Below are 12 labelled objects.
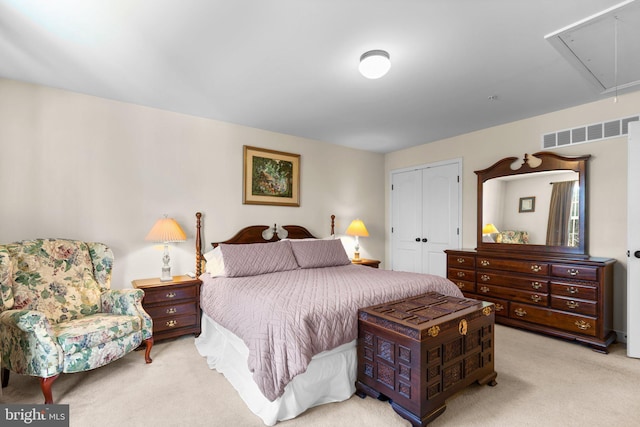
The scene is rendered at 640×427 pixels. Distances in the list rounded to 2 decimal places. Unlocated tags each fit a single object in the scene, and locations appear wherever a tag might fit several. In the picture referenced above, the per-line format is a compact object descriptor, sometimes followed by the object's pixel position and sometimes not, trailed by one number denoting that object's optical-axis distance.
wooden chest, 1.81
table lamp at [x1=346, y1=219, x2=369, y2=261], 4.79
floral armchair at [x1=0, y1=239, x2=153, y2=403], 2.03
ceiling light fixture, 2.26
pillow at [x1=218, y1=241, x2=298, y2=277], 3.12
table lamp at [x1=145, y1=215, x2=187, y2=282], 3.15
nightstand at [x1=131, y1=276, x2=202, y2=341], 3.02
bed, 1.84
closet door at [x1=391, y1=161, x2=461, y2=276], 4.65
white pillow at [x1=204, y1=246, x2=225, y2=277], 3.19
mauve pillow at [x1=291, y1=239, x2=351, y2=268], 3.67
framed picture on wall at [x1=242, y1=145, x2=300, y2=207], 4.08
